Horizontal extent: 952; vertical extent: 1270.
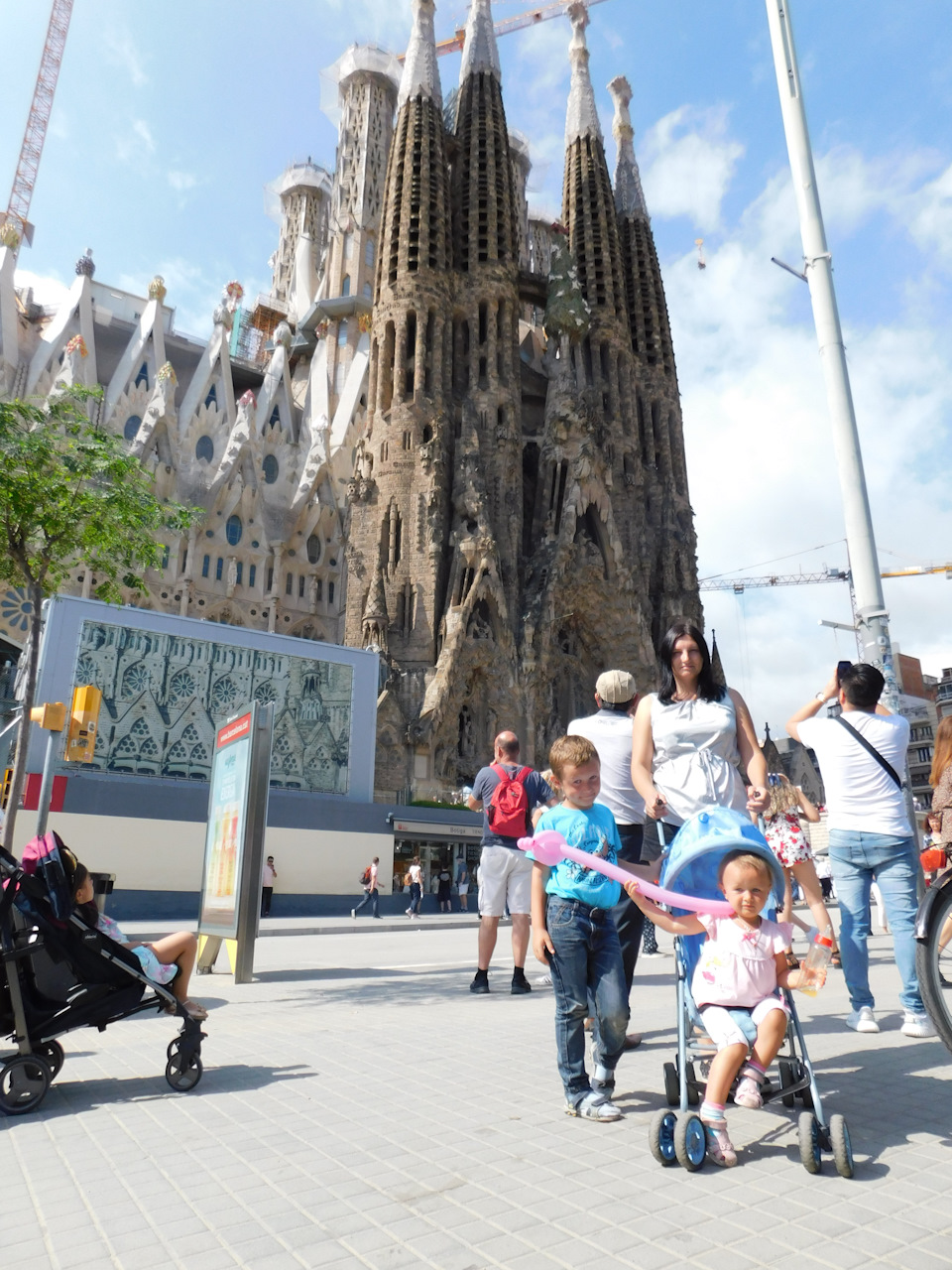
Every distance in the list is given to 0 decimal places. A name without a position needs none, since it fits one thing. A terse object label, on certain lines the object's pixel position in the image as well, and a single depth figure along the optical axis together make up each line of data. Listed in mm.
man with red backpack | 5957
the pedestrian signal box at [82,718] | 9008
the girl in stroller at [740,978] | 2656
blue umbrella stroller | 2463
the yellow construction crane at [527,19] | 64938
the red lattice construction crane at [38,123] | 60166
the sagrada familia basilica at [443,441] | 31203
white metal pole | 6406
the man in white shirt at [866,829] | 4355
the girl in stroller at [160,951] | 3580
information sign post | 6809
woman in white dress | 3600
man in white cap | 4438
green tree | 8609
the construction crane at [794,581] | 79250
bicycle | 2898
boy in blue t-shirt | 3119
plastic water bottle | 2674
